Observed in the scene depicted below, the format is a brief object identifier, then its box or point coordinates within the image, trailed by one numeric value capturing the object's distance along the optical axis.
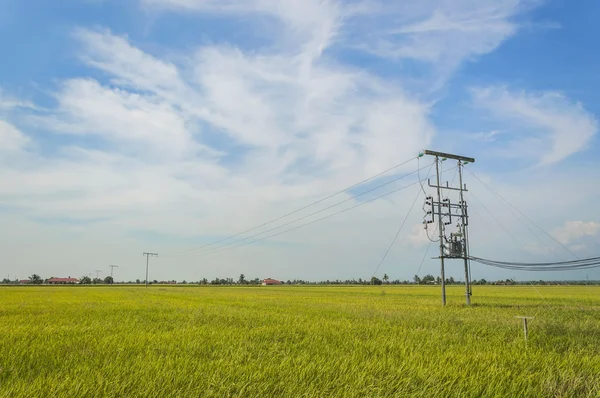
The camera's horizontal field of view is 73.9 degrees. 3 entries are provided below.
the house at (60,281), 170.62
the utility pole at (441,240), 24.28
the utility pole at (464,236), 24.11
